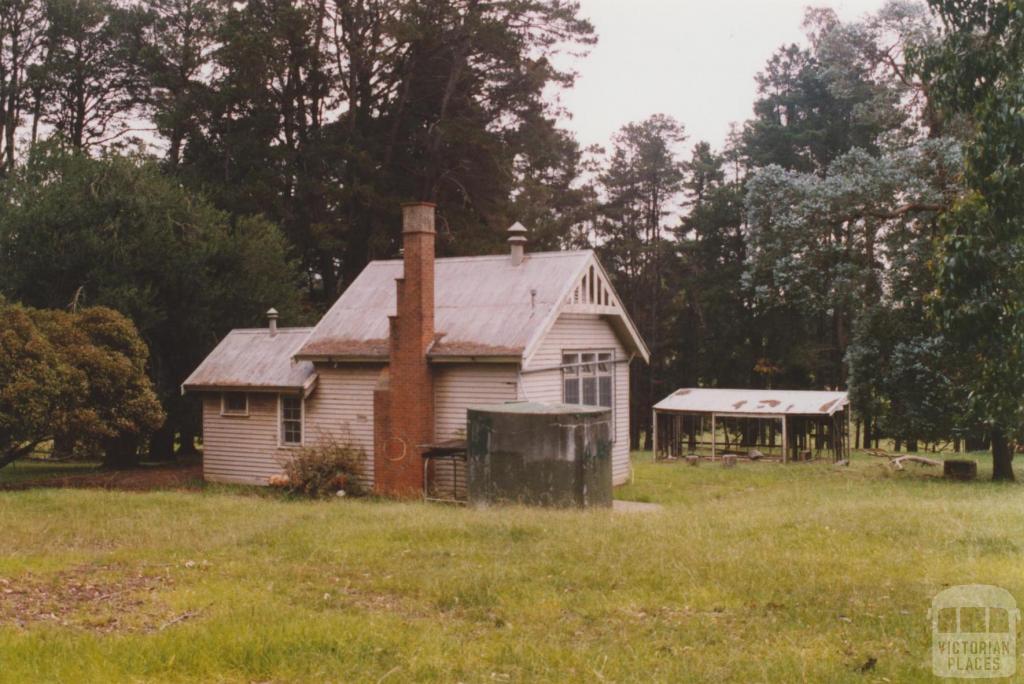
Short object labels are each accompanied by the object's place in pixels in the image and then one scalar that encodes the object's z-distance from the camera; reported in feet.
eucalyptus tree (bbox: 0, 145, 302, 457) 91.86
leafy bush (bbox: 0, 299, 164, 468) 70.90
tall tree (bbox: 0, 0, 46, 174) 120.47
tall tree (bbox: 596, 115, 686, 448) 168.04
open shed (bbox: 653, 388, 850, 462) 112.88
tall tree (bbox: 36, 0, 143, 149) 121.08
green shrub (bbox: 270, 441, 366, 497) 73.36
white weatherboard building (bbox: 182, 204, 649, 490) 71.46
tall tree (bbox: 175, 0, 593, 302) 117.29
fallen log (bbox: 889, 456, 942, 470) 98.48
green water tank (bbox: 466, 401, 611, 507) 58.70
